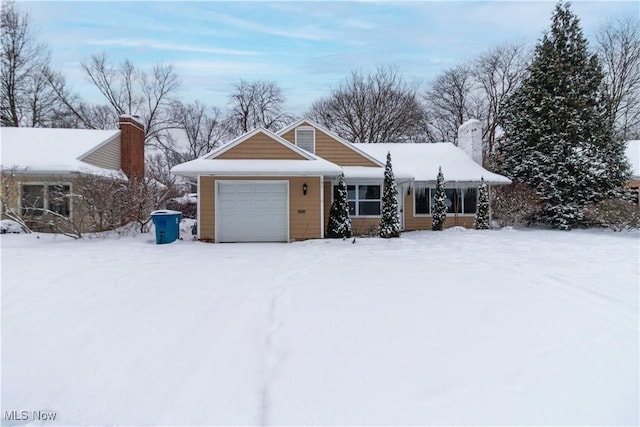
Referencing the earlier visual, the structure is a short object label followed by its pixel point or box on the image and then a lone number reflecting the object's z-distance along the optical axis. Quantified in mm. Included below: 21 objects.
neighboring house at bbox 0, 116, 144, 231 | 14289
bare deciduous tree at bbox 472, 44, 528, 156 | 30358
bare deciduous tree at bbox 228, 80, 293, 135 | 36594
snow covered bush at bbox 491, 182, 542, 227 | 17281
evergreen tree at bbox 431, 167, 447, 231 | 16000
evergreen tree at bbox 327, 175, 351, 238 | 13375
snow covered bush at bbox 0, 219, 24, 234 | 13797
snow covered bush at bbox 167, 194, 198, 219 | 22953
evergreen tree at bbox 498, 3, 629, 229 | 17000
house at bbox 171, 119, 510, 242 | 12199
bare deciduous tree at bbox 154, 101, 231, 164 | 36500
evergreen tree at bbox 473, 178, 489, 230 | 16188
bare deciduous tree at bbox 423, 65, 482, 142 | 32531
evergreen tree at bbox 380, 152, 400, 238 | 13547
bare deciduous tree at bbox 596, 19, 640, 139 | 25391
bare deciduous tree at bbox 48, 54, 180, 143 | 33250
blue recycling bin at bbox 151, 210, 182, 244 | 11766
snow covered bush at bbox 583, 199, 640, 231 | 14336
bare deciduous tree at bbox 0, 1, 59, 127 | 26172
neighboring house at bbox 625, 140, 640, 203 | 21828
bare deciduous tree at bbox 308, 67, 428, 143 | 31734
